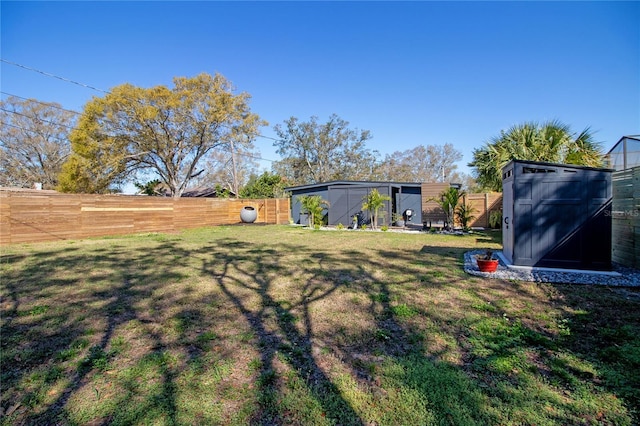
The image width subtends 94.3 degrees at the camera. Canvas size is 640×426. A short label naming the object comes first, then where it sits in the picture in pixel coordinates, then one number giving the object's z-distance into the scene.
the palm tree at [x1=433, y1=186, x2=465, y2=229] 12.20
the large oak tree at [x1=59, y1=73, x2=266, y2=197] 21.41
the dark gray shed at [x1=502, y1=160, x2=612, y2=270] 5.14
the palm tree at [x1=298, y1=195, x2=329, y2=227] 14.95
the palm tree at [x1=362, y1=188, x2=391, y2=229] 13.70
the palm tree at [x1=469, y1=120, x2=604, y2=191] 8.45
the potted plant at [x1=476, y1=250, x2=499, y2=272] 5.15
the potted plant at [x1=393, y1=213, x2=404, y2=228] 15.30
